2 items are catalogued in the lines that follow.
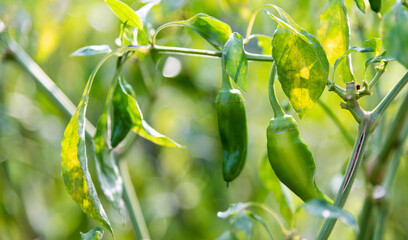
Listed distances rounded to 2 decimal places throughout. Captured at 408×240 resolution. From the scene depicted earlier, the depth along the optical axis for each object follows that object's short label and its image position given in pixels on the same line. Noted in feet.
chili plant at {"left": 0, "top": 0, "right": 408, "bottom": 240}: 2.44
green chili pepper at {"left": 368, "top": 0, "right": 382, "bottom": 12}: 2.51
